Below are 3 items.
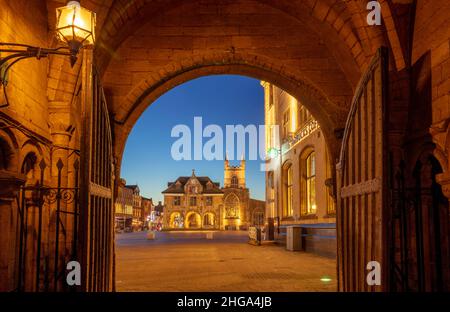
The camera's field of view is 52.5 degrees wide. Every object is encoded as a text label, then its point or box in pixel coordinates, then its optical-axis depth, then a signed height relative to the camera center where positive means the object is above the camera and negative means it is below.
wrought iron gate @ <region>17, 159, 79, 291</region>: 5.96 -0.48
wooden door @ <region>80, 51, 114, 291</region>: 4.61 +0.15
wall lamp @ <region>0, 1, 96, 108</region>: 4.81 +1.82
